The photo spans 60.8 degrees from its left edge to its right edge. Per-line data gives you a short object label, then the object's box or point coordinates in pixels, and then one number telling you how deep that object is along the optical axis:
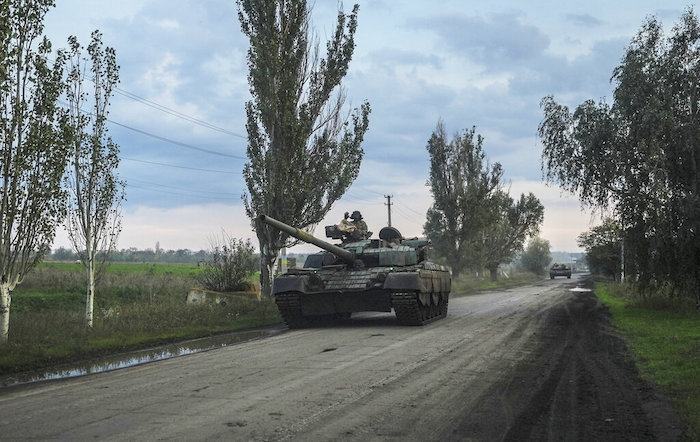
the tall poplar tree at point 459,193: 43.44
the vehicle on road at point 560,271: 73.00
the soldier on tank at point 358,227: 17.44
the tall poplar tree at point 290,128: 19.53
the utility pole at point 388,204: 53.12
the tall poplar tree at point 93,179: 12.89
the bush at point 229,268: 21.42
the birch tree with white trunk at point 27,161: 10.31
